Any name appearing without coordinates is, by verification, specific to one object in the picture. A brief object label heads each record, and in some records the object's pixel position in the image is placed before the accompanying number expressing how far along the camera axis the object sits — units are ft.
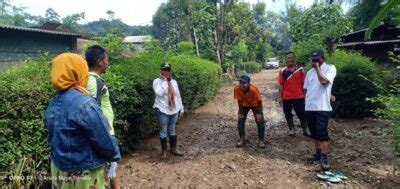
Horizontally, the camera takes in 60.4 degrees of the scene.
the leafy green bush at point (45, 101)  12.57
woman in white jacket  18.80
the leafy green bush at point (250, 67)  115.65
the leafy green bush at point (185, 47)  68.71
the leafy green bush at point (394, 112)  14.62
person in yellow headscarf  7.82
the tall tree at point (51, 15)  160.49
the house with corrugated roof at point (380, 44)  51.51
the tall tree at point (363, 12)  71.87
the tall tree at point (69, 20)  104.37
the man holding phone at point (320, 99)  16.51
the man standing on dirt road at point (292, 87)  21.95
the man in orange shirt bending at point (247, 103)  20.75
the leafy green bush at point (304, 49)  47.00
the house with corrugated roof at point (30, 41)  41.11
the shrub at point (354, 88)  29.50
